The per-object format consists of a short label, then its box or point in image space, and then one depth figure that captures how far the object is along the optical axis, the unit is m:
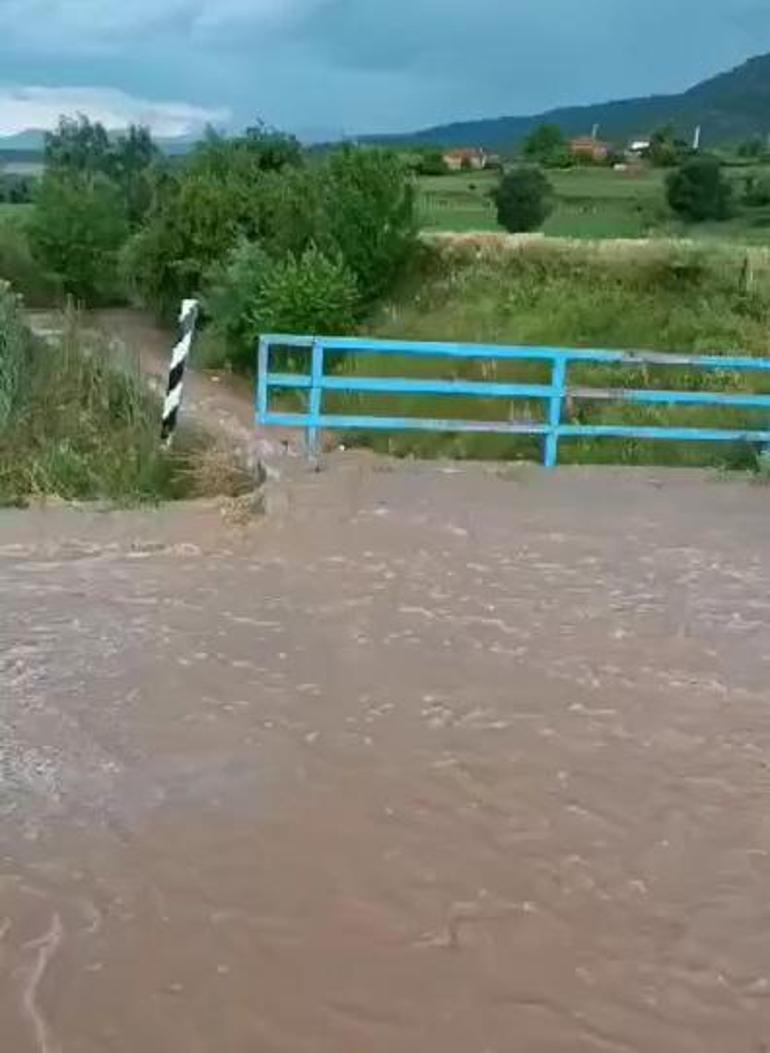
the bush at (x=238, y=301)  20.16
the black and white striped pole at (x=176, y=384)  11.77
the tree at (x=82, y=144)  39.75
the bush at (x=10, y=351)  11.81
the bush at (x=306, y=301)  18.64
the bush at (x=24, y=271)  30.42
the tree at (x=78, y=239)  30.44
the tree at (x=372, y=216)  21.42
